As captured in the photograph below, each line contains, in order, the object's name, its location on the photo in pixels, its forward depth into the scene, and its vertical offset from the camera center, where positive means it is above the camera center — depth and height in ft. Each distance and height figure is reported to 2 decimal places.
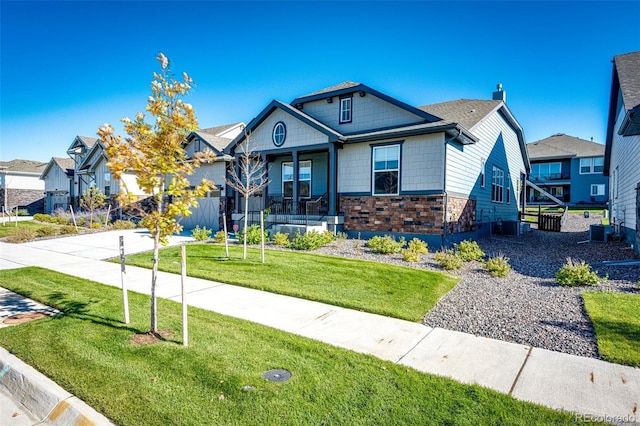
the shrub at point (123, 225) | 61.32 -4.15
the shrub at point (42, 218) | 78.96 -3.84
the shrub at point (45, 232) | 50.40 -4.45
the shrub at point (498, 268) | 25.12 -4.76
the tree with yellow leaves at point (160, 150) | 12.66 +1.93
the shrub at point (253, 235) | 41.01 -4.05
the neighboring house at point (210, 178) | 60.00 +3.42
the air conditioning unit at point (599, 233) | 43.11 -3.77
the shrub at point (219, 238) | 43.27 -4.50
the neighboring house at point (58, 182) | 103.14 +6.08
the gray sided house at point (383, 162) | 39.65 +5.35
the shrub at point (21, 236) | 46.55 -4.79
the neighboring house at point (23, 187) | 114.52 +5.15
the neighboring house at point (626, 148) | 27.05 +5.93
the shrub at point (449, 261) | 27.35 -4.69
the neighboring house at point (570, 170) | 113.91 +11.47
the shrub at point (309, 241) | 36.60 -4.19
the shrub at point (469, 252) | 30.73 -4.50
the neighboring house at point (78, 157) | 97.60 +13.17
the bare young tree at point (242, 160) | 51.26 +6.27
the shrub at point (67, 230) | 52.58 -4.36
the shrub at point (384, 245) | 33.68 -4.23
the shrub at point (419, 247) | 33.41 -4.32
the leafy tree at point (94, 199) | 73.50 +0.65
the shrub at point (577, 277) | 21.90 -4.71
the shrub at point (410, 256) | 29.96 -4.69
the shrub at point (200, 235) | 44.62 -4.25
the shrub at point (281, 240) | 39.40 -4.33
